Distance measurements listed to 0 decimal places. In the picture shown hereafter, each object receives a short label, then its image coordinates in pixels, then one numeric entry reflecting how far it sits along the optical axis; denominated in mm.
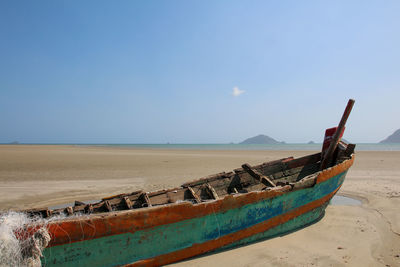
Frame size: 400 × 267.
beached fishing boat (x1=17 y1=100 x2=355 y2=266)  2857
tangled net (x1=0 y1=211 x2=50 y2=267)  2498
